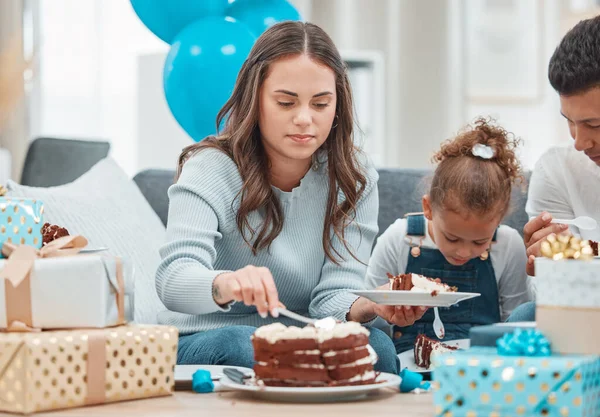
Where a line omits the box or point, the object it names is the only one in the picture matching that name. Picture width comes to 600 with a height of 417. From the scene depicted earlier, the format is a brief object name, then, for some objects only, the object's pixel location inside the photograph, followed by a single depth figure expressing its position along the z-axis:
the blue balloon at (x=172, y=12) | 3.86
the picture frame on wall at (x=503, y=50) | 6.73
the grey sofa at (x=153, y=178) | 3.31
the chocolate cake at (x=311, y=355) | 2.05
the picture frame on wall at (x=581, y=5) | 6.56
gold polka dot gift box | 2.03
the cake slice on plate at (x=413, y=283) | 2.41
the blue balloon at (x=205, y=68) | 3.67
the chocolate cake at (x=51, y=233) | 2.41
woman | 2.54
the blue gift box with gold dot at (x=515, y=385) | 1.85
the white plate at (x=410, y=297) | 2.21
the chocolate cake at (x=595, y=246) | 2.35
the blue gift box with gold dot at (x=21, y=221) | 2.23
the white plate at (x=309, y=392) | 2.04
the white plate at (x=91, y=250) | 2.22
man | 2.67
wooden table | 2.00
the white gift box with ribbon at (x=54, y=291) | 2.10
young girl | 2.88
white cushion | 3.01
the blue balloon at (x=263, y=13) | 3.95
